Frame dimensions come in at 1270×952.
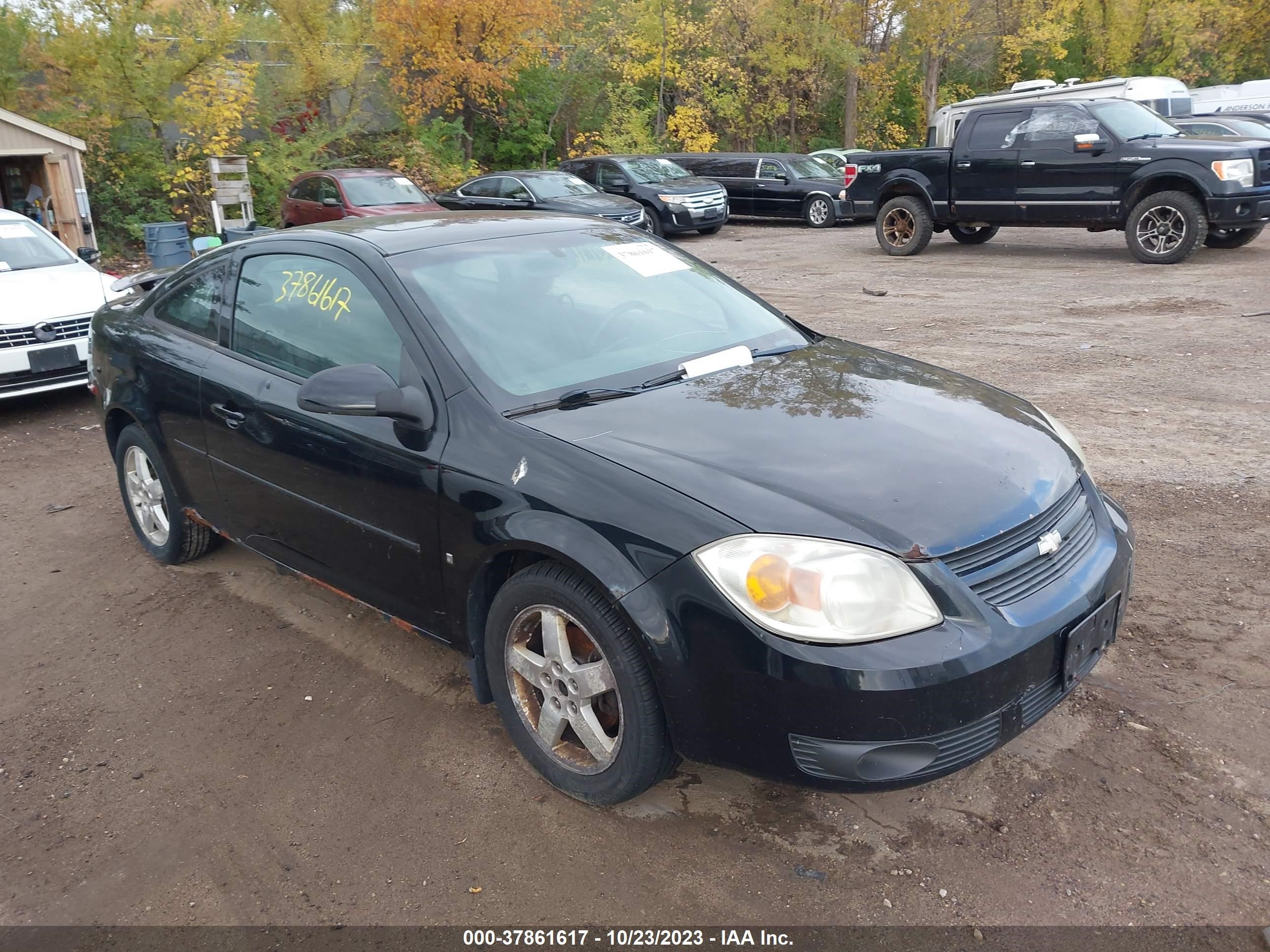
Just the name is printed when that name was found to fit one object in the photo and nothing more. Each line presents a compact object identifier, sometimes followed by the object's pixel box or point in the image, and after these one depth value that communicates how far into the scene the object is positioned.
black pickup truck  11.57
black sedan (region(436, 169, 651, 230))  17.28
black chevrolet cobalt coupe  2.46
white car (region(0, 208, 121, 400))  7.39
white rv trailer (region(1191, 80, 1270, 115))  25.28
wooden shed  14.64
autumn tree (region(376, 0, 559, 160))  24.95
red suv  15.67
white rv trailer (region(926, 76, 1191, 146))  19.92
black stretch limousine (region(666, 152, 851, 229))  20.36
